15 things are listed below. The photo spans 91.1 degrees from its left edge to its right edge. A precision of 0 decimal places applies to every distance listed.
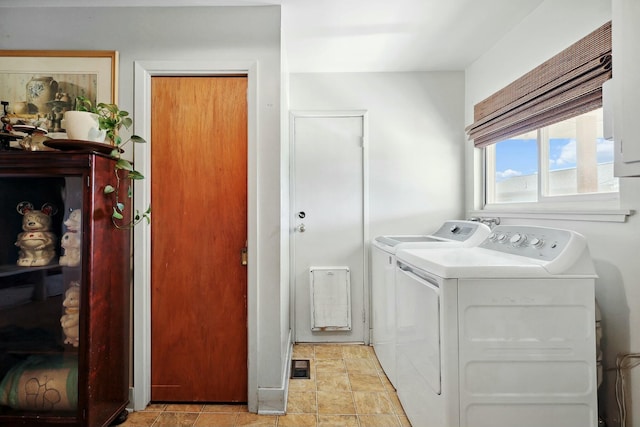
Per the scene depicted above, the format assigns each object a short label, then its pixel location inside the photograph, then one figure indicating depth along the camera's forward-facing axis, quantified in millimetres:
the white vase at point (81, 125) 1604
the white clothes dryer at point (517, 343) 1293
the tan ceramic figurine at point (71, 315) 1569
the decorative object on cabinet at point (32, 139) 1637
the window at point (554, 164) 1700
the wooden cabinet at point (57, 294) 1512
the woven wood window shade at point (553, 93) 1479
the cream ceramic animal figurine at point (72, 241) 1580
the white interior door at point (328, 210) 2816
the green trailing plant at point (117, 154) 1642
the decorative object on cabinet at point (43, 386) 1555
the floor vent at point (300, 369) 2250
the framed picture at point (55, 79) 1850
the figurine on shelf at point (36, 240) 1598
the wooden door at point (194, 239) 1886
